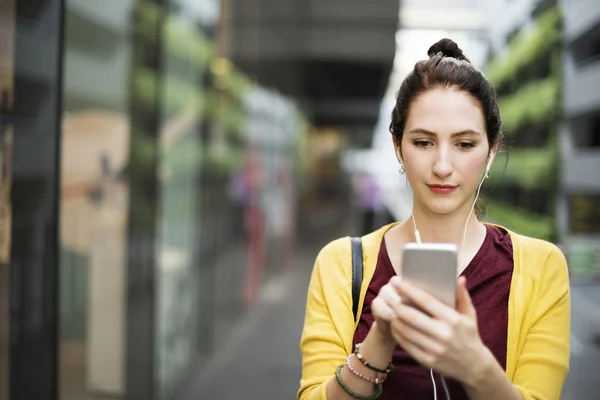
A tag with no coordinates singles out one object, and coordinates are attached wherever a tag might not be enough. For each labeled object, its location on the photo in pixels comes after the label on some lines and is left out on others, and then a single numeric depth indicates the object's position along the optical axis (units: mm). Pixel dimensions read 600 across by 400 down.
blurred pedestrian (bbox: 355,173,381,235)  8141
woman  1200
